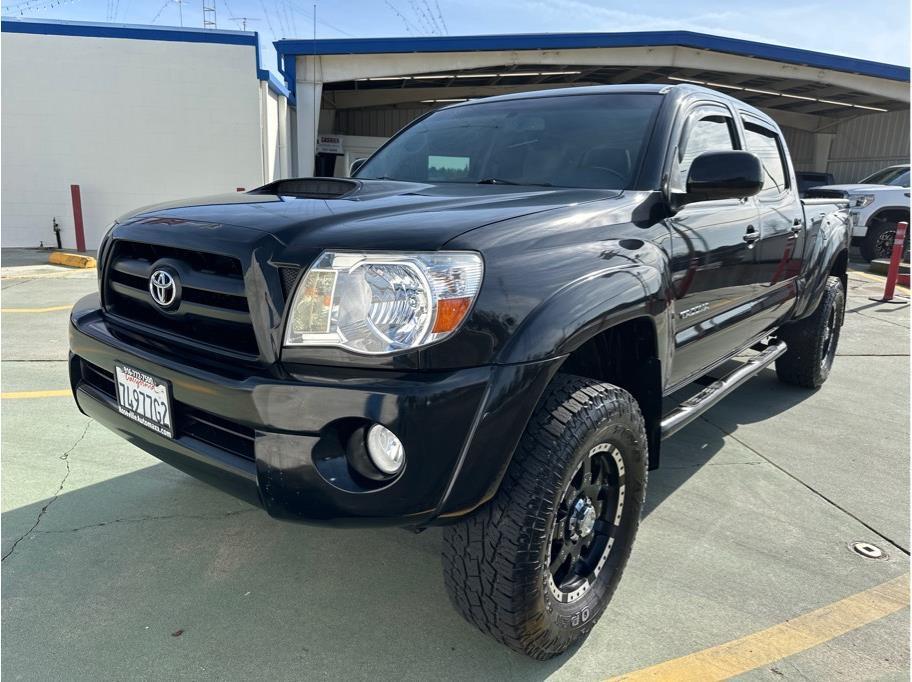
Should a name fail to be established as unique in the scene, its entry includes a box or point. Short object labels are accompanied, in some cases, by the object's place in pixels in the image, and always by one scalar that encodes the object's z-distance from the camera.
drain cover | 2.65
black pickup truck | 1.59
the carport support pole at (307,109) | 13.45
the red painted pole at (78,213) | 11.41
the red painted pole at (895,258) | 8.66
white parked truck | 11.68
